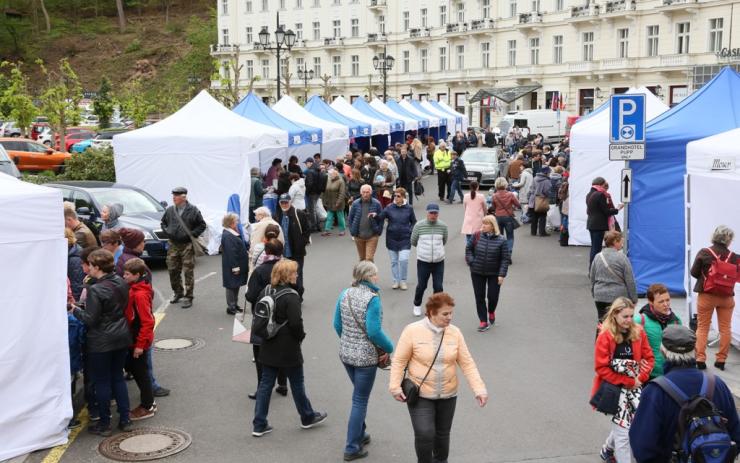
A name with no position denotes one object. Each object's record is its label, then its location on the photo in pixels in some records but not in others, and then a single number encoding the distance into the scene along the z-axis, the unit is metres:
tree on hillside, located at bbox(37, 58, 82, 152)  33.66
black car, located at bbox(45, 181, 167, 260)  15.51
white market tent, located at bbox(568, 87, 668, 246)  17.16
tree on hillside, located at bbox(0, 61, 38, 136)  35.44
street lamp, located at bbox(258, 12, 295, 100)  28.58
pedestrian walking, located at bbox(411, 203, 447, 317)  12.14
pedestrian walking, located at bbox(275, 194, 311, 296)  12.59
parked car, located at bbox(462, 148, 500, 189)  29.30
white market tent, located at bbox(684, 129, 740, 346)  10.20
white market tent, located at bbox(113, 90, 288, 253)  18.47
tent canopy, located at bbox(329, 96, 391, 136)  30.95
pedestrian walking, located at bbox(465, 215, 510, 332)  11.17
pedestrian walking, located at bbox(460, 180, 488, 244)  15.40
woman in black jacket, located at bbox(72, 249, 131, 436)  7.46
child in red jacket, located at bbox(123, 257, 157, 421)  7.93
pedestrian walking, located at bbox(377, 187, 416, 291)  13.75
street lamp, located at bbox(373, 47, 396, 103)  43.00
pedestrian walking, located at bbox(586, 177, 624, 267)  14.30
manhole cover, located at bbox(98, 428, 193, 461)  7.25
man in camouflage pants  12.70
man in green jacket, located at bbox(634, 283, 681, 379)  6.98
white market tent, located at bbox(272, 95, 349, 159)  25.11
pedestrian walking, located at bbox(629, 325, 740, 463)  4.76
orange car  32.16
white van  52.38
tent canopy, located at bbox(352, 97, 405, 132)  33.31
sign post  10.88
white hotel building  55.88
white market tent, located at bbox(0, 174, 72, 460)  7.09
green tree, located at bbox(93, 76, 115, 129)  50.25
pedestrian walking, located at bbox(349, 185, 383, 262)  14.20
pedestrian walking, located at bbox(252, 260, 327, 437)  7.33
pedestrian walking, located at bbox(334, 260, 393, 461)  6.93
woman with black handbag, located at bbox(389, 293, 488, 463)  6.12
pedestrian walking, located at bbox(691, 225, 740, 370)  9.14
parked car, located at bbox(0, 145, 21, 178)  21.94
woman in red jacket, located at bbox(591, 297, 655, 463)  6.61
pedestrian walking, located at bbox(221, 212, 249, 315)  11.71
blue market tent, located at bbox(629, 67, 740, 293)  13.16
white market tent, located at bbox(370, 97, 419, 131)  35.75
